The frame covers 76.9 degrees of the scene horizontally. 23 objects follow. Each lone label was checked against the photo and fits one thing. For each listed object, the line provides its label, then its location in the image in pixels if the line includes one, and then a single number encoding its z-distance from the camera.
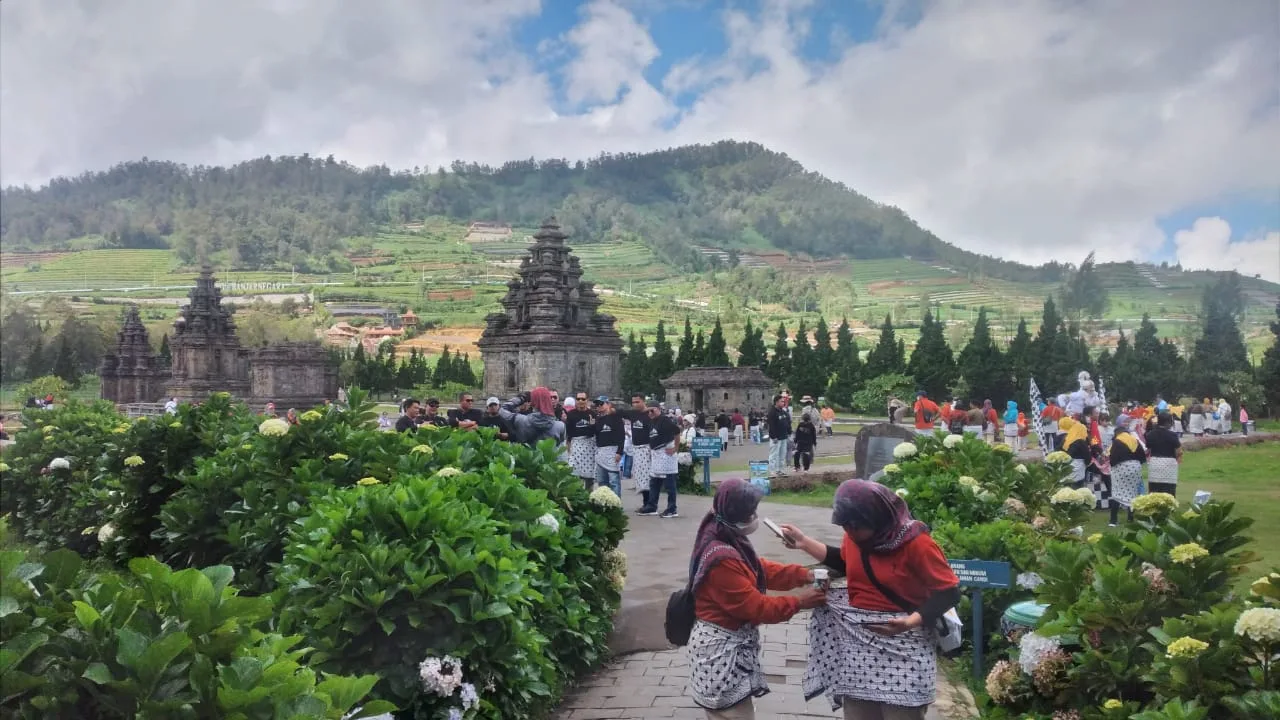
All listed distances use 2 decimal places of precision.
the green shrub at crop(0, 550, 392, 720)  1.92
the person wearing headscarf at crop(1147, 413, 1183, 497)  8.48
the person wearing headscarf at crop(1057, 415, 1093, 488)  10.80
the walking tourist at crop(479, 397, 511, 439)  11.62
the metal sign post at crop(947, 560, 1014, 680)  5.05
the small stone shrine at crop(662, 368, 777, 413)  35.66
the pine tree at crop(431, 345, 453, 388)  45.27
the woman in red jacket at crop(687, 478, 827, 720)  3.39
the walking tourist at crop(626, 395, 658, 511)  13.13
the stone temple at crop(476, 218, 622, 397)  29.44
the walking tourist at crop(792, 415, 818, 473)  17.03
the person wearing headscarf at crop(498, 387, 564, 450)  11.46
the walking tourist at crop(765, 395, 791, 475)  16.23
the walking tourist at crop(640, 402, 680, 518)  12.16
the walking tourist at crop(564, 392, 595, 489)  12.79
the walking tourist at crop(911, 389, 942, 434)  14.80
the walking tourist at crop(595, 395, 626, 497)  12.91
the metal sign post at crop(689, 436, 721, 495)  14.62
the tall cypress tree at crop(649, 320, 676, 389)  44.00
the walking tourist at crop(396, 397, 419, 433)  11.15
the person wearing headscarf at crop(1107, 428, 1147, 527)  9.67
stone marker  11.17
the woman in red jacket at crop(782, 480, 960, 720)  3.25
